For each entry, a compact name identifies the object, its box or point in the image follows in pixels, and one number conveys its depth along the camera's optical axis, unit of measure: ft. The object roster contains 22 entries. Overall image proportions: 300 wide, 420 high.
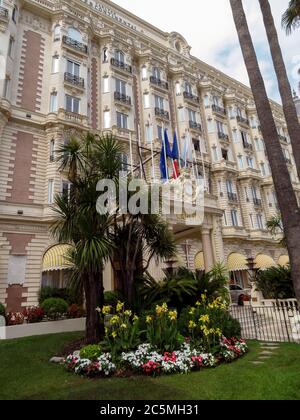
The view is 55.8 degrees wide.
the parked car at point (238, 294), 73.72
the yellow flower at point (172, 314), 24.62
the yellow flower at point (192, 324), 25.70
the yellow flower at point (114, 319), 25.00
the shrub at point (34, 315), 44.73
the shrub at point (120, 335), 24.29
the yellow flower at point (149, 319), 25.05
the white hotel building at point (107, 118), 63.77
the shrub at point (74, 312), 48.11
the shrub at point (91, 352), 24.06
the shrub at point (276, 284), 47.44
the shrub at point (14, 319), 43.70
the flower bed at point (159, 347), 22.41
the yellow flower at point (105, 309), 26.24
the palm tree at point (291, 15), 45.19
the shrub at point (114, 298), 34.32
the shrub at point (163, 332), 24.62
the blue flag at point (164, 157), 65.77
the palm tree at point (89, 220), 29.19
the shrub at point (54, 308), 46.37
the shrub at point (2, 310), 44.71
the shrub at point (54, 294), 57.77
